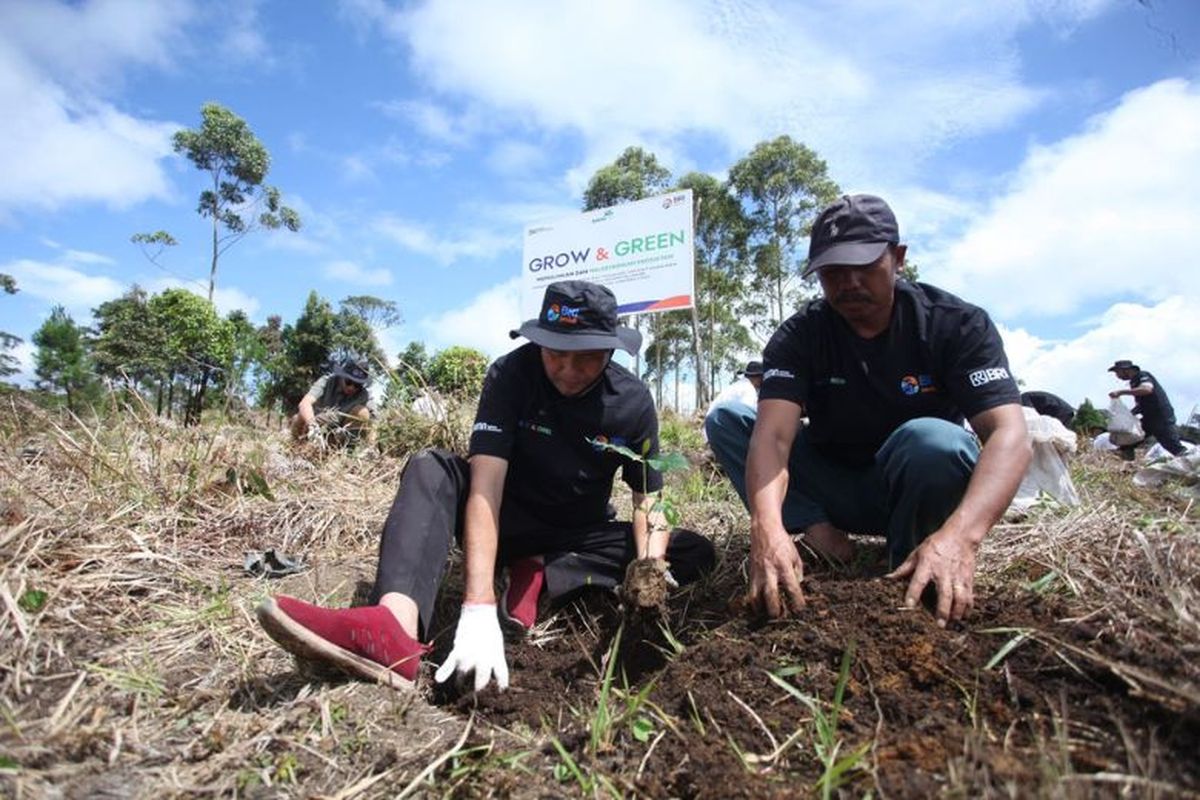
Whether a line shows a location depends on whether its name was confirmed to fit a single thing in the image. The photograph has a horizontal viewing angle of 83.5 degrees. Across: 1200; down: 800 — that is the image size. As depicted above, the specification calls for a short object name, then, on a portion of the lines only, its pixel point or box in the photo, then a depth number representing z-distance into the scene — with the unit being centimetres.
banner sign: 620
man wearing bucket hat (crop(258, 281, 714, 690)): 190
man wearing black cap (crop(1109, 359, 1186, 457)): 837
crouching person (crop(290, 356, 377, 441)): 549
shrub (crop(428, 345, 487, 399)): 502
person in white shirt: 245
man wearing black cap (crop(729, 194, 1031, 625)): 169
